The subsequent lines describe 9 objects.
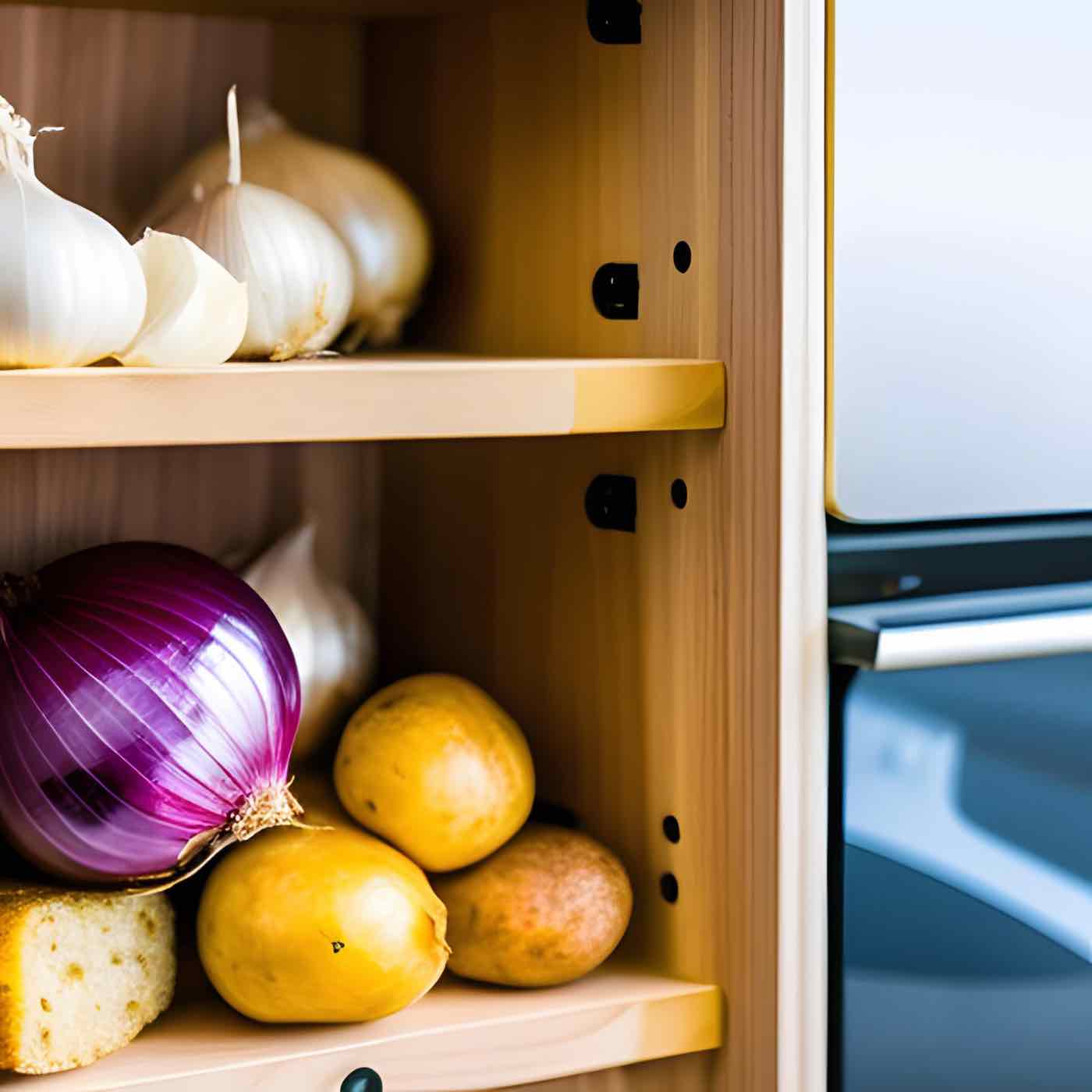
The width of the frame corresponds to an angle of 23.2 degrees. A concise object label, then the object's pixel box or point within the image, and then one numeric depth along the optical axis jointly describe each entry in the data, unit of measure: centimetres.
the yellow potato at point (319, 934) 73
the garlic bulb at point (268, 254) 77
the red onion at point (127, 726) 72
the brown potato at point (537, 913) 76
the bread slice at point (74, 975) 70
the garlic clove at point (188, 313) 70
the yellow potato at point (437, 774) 77
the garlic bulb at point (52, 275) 68
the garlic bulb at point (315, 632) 84
